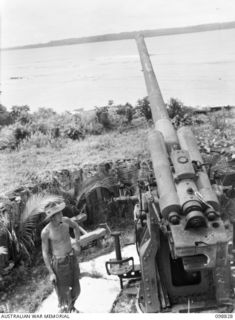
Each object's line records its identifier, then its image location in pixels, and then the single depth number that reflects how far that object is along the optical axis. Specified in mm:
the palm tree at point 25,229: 6258
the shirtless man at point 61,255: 4797
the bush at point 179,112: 9992
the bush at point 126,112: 10664
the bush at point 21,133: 10078
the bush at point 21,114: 11062
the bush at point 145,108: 10688
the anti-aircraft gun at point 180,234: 3688
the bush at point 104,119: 10445
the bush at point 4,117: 11227
